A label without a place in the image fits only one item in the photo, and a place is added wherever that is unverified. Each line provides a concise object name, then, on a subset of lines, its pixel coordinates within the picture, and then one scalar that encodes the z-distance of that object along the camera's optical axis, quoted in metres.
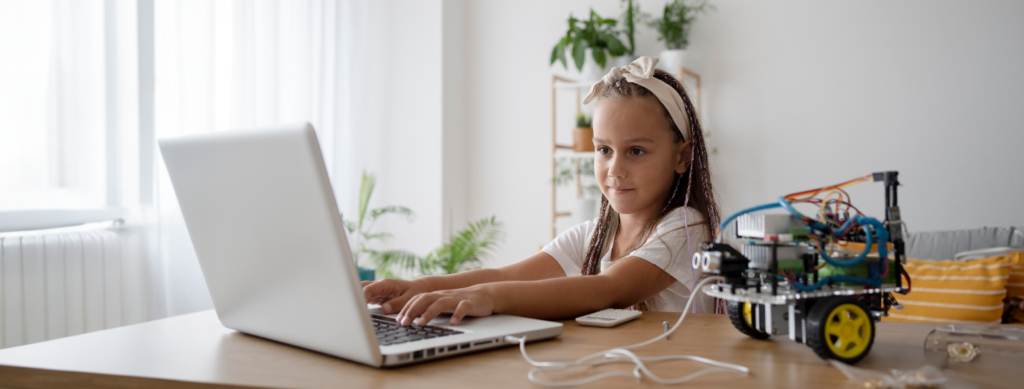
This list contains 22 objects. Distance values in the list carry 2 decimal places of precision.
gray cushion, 2.16
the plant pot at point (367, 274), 3.03
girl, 0.99
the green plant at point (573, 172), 3.30
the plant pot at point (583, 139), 3.09
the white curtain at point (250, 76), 2.51
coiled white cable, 0.55
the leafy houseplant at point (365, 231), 3.09
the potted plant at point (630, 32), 3.08
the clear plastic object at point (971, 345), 0.64
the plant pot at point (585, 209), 3.17
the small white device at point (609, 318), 0.82
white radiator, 1.98
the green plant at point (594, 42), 3.06
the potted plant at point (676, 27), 3.00
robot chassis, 0.62
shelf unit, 3.11
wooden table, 0.57
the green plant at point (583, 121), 3.13
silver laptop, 0.59
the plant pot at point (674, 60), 2.99
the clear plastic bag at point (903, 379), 0.52
